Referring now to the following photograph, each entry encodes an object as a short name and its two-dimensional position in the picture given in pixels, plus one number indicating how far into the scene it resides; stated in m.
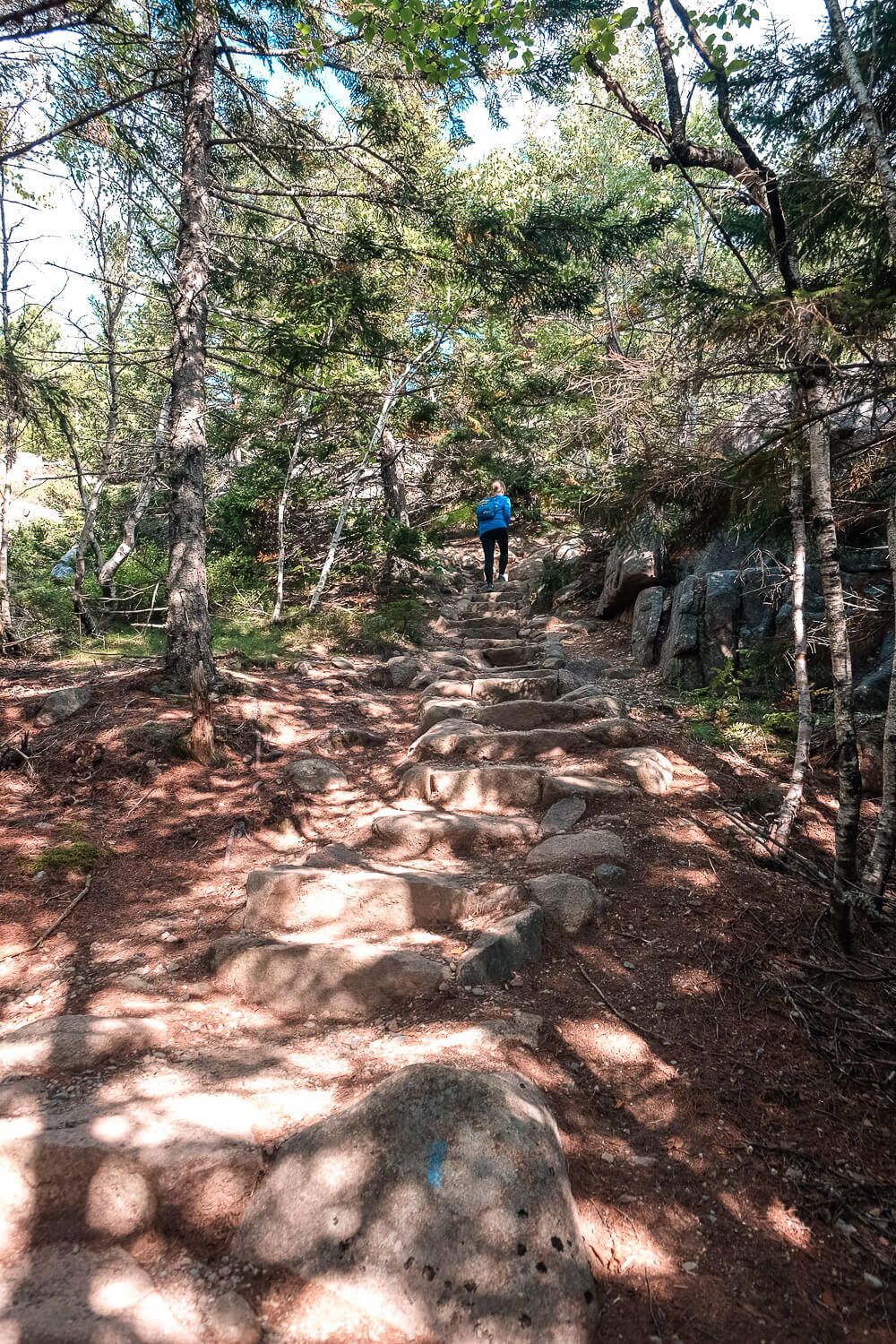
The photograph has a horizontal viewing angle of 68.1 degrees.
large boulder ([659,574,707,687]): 8.98
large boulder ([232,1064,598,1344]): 1.95
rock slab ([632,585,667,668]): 10.19
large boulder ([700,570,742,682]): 8.57
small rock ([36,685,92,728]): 6.93
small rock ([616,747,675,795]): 6.05
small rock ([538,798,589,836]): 5.48
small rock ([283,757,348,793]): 6.57
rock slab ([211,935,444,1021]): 3.58
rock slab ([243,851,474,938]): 4.35
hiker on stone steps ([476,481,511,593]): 14.48
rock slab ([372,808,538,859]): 5.40
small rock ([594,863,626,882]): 4.70
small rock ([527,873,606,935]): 4.25
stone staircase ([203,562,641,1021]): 3.68
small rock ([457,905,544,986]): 3.69
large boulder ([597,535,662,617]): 11.30
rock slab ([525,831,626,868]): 4.93
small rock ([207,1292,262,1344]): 1.86
